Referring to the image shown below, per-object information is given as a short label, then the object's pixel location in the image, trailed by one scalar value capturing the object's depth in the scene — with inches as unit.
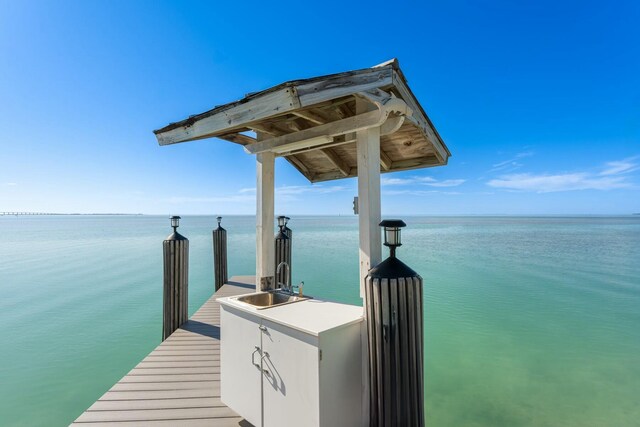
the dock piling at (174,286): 155.0
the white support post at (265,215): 111.9
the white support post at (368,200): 80.0
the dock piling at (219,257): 264.8
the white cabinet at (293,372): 64.1
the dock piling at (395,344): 67.4
